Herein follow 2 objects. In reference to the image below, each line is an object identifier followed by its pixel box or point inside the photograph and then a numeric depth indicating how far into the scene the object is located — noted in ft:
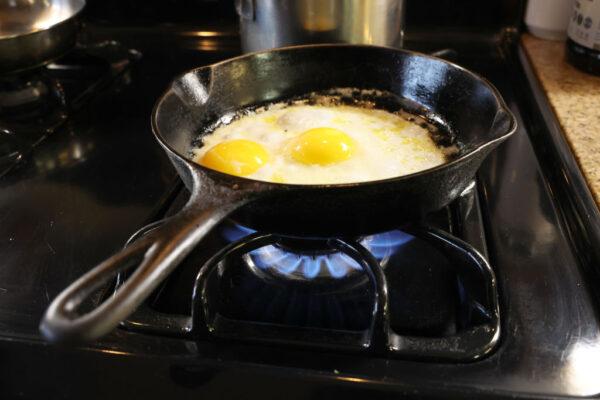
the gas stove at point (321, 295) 1.87
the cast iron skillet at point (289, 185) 1.43
